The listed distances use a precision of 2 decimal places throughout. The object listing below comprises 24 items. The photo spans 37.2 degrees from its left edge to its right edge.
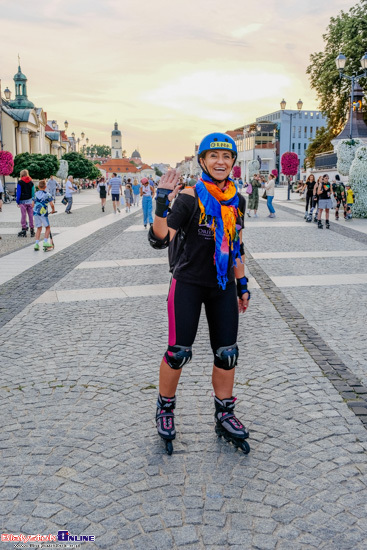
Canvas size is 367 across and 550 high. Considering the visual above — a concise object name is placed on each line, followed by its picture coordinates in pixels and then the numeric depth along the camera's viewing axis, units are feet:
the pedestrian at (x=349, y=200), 63.00
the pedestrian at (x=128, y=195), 83.67
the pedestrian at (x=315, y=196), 53.52
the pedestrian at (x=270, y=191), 67.56
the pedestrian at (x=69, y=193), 76.59
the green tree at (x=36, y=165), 138.92
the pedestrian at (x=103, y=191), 82.99
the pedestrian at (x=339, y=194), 64.03
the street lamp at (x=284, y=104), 113.07
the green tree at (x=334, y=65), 111.45
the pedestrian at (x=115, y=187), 76.23
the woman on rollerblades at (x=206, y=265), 10.23
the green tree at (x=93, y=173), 214.22
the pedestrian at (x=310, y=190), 61.70
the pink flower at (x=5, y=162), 104.68
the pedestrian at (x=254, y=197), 67.10
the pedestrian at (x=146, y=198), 52.40
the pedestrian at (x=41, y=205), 37.42
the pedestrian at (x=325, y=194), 52.19
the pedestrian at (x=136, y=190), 92.38
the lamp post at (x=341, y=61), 67.99
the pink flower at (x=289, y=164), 128.98
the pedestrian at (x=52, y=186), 68.96
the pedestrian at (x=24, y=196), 44.50
